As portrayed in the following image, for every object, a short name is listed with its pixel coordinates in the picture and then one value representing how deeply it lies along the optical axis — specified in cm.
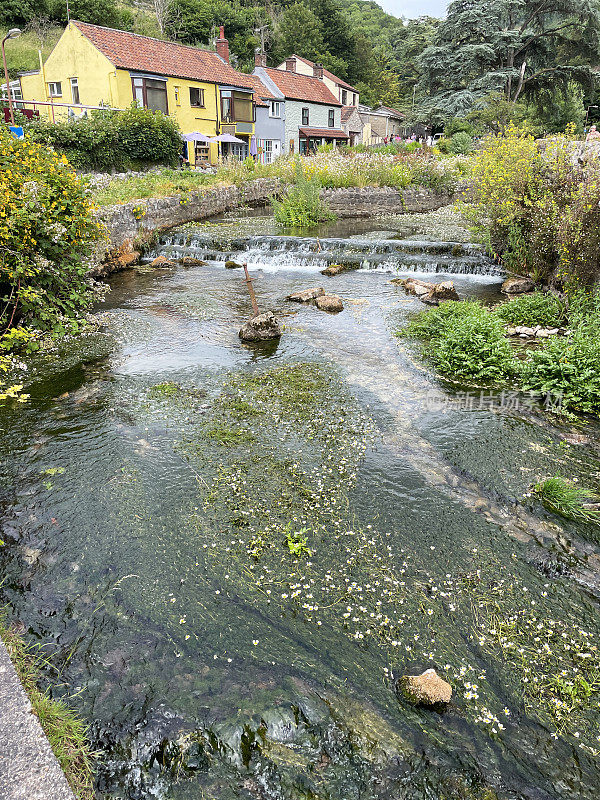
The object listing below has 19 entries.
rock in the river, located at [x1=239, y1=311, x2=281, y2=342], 1010
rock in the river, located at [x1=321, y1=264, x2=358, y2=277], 1574
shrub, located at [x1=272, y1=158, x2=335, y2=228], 2186
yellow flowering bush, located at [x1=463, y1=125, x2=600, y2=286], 969
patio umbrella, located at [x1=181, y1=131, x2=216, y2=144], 3216
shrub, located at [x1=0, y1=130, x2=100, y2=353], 852
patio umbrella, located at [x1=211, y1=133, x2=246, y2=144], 3614
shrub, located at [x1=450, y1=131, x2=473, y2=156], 3938
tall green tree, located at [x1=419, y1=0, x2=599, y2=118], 4269
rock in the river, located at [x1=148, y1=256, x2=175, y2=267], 1605
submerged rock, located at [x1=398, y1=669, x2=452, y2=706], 360
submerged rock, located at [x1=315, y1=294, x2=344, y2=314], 1210
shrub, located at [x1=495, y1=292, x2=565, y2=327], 1045
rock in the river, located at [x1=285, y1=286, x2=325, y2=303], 1291
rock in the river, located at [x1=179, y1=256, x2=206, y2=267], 1641
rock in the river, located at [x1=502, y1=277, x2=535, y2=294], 1291
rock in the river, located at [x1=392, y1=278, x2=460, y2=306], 1250
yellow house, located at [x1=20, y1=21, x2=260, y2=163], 3112
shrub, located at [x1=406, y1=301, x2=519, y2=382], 866
